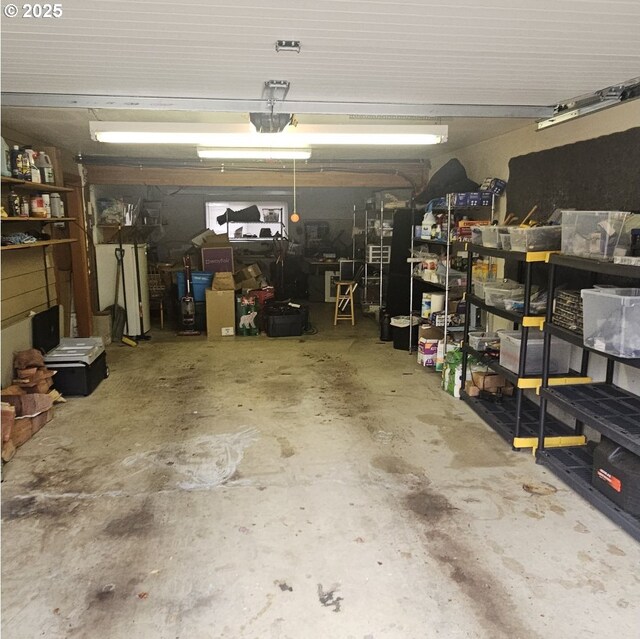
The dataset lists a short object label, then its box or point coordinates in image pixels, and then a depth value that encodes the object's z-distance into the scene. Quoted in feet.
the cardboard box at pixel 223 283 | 24.09
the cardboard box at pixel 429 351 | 18.25
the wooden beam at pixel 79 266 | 21.56
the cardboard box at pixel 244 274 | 27.40
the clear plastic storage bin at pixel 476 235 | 14.61
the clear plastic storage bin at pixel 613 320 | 8.64
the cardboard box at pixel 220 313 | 23.61
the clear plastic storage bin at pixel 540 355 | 12.14
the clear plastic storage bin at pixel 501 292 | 13.10
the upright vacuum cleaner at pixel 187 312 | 24.39
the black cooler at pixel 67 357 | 15.55
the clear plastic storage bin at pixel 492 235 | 13.08
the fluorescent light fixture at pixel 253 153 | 17.58
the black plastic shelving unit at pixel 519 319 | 11.50
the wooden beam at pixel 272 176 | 23.27
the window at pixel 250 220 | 36.09
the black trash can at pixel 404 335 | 20.97
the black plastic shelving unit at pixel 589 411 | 8.86
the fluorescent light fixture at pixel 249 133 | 12.74
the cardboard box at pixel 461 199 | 16.39
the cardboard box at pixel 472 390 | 15.02
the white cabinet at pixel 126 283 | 23.24
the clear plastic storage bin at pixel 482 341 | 14.32
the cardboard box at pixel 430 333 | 18.63
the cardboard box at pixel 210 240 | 27.22
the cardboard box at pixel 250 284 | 26.55
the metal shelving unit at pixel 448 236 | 16.90
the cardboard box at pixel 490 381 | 14.80
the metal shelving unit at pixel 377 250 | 24.73
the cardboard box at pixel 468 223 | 16.44
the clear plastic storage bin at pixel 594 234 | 9.18
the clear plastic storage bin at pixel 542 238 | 11.37
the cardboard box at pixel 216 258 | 26.30
